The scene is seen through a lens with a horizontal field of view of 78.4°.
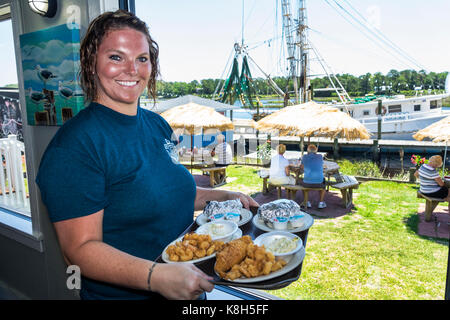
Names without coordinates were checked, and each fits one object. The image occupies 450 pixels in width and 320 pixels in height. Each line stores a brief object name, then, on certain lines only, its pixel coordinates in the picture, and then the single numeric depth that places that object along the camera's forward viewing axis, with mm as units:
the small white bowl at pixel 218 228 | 961
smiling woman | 619
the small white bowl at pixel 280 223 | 957
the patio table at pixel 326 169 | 5380
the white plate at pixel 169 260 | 781
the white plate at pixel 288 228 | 968
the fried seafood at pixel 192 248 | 787
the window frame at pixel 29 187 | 1615
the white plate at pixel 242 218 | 1060
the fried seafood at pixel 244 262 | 727
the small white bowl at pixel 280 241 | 796
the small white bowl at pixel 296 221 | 993
